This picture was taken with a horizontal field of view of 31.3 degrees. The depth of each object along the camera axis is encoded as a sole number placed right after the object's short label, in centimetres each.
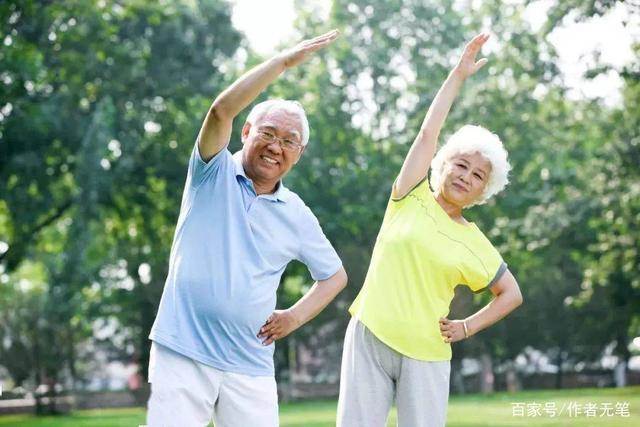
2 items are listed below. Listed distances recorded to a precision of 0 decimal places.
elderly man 391
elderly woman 461
